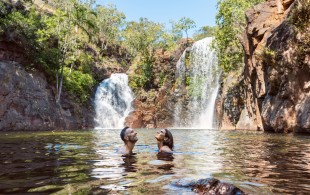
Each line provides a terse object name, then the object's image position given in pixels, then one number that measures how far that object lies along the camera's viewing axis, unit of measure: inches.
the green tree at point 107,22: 1847.8
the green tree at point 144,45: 1494.1
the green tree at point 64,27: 1048.8
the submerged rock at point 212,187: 103.1
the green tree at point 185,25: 1697.3
